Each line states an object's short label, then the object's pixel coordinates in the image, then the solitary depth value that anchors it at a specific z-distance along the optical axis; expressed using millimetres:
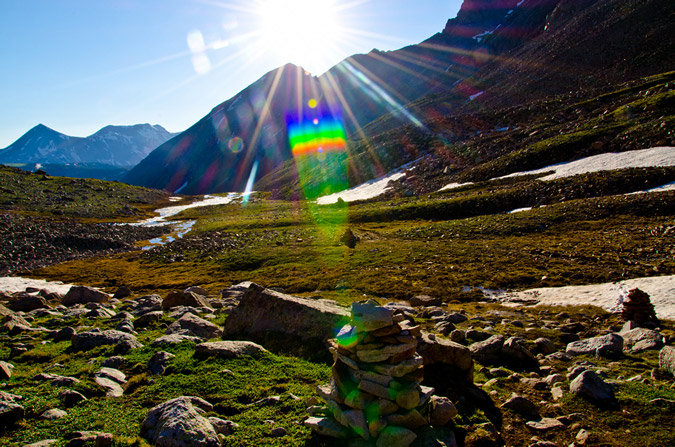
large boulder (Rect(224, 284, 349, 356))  13828
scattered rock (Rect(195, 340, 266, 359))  12070
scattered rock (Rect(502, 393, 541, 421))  9156
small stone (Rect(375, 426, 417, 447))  7125
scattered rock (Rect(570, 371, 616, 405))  9031
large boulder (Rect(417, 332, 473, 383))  10648
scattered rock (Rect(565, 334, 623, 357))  12227
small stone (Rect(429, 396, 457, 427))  8258
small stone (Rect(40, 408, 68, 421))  8008
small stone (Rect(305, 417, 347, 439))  7703
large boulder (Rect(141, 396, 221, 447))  6941
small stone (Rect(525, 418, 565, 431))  8359
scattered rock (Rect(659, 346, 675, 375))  10070
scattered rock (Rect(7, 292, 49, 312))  22094
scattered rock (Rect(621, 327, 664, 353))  12398
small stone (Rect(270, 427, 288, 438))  7934
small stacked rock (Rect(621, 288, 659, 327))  15539
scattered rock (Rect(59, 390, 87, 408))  8781
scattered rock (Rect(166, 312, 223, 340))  15474
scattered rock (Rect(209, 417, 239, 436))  7844
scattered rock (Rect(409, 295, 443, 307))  22344
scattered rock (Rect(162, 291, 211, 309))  21891
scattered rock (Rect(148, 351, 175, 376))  11196
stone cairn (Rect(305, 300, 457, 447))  7629
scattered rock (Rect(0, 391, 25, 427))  7484
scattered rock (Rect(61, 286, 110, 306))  24781
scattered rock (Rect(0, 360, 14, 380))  10273
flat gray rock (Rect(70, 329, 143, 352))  13250
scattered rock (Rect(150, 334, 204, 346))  13461
